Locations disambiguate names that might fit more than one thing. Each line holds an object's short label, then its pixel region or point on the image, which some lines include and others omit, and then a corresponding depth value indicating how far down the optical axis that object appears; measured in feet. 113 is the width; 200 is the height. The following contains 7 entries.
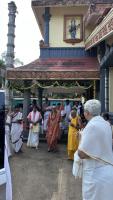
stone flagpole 28.80
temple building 19.12
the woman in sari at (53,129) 18.61
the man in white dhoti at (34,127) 19.30
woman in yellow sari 16.32
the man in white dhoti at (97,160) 5.89
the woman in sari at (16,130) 17.71
